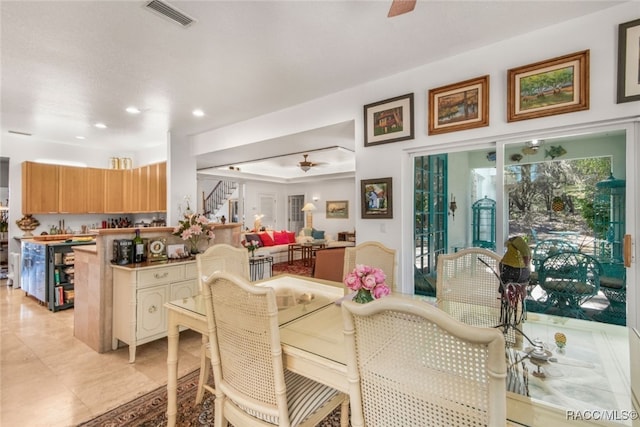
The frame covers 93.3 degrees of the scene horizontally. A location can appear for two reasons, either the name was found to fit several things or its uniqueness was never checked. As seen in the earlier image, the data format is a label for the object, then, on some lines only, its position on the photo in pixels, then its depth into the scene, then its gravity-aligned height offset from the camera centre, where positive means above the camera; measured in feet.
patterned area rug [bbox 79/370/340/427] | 6.50 -4.52
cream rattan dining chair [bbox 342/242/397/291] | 7.79 -1.19
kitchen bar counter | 10.03 -2.65
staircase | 35.28 +1.96
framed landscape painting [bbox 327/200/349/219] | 33.22 +0.47
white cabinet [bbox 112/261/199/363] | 9.54 -2.85
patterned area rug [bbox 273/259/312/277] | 23.38 -4.52
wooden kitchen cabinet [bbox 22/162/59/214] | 16.46 +1.37
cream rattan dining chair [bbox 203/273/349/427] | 4.19 -2.30
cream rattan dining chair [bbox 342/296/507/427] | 2.61 -1.50
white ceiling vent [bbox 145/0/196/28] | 6.31 +4.36
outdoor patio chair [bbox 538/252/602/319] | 7.82 -1.81
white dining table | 3.22 -2.01
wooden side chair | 12.27 -2.11
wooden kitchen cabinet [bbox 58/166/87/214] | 17.54 +1.38
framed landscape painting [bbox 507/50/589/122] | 7.04 +3.09
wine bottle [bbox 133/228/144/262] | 10.56 -1.26
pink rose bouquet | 5.03 -1.13
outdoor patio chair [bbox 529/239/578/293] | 8.16 -1.00
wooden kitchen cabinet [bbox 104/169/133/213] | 19.20 +1.43
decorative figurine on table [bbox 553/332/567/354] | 4.42 -1.95
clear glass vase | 5.20 -1.43
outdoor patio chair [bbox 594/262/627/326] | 7.14 -1.91
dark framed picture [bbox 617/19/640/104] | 6.45 +3.28
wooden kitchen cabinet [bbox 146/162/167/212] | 17.11 +1.50
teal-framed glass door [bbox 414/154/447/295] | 10.63 -0.14
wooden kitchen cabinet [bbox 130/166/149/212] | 18.21 +1.46
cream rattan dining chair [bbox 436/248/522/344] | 6.21 -1.62
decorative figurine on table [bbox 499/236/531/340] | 4.65 -0.91
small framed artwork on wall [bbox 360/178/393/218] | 10.01 +0.53
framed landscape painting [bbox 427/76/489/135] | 8.31 +3.08
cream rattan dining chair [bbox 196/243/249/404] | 7.02 -1.36
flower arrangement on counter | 11.51 -0.66
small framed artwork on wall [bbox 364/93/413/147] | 9.55 +3.05
